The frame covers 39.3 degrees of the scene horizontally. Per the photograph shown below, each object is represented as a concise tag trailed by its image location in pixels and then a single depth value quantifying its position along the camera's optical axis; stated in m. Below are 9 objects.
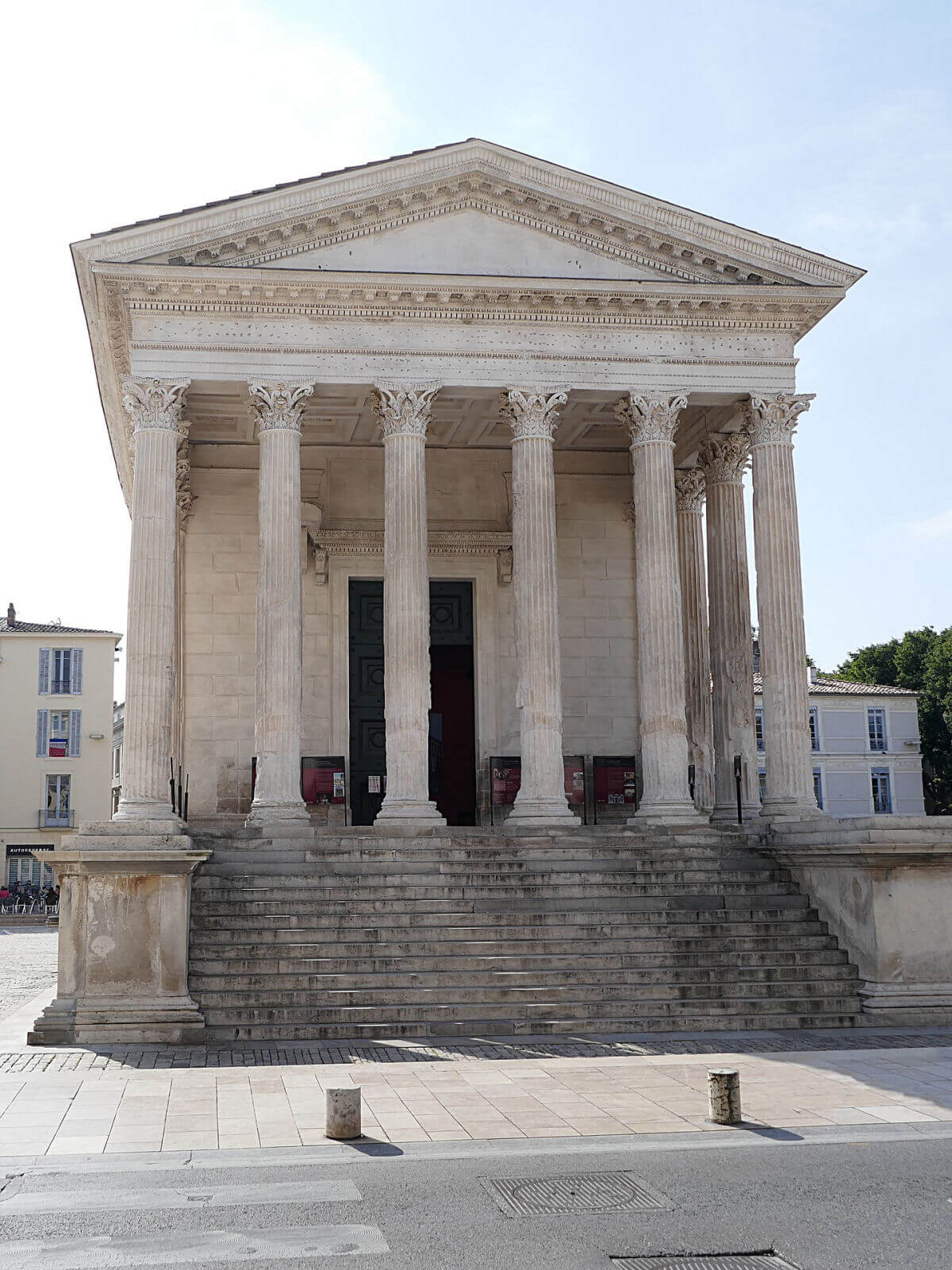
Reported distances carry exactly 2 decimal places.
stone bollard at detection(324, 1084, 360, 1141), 11.05
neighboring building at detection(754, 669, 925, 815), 66.56
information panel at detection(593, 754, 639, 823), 28.39
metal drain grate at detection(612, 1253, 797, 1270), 7.86
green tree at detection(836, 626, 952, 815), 71.38
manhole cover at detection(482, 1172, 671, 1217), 9.12
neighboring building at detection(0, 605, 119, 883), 58.09
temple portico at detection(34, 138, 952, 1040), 18.34
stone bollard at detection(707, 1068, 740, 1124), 11.66
